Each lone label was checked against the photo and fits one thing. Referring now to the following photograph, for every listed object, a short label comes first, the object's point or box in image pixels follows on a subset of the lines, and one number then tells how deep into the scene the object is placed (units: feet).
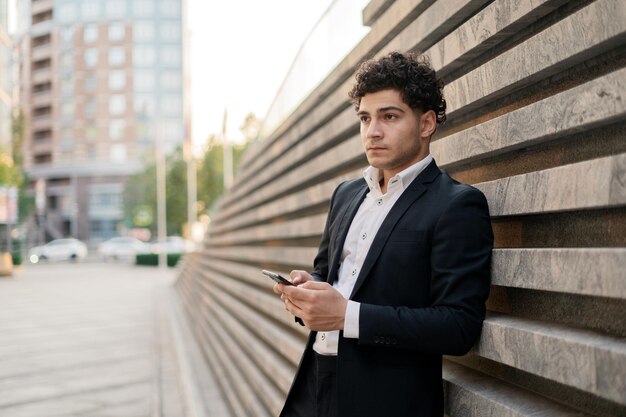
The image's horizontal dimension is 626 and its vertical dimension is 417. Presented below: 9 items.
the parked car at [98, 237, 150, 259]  169.17
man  6.46
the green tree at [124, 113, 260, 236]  154.20
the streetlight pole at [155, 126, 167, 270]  121.29
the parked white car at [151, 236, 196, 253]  173.33
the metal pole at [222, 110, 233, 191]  70.93
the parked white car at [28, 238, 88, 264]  169.17
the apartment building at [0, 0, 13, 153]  150.82
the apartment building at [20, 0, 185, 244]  251.39
